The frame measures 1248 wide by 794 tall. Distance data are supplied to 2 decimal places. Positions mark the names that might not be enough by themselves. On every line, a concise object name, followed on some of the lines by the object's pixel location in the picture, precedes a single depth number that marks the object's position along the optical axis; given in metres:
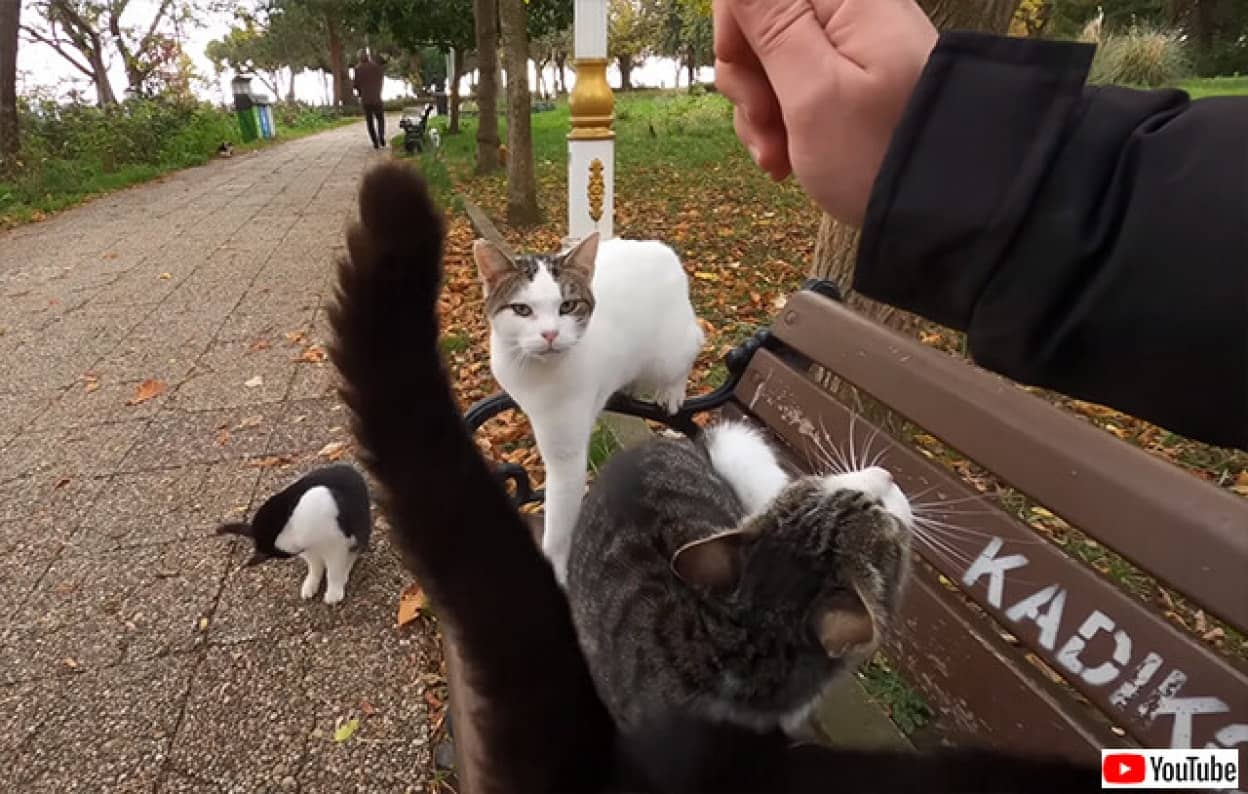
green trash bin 20.94
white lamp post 3.72
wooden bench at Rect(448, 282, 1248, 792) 0.91
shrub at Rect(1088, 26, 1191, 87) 13.69
